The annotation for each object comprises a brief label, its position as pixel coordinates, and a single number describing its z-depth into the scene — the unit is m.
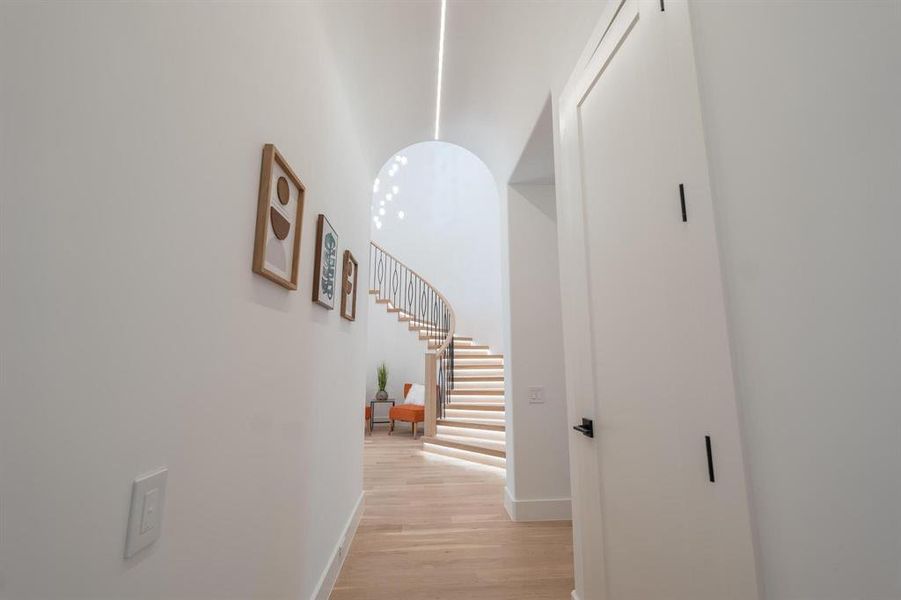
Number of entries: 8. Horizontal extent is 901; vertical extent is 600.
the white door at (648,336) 0.93
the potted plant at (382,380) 6.61
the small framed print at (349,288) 2.26
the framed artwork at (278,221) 1.13
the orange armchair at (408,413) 5.72
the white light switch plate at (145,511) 0.65
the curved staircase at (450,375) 4.66
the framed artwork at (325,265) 1.70
